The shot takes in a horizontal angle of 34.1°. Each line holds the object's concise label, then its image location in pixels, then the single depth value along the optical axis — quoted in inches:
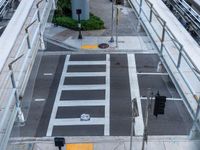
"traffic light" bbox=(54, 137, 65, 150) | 615.3
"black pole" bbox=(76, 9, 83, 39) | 1026.1
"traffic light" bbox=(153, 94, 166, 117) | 406.6
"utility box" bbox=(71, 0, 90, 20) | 1119.0
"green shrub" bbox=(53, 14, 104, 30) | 1133.1
